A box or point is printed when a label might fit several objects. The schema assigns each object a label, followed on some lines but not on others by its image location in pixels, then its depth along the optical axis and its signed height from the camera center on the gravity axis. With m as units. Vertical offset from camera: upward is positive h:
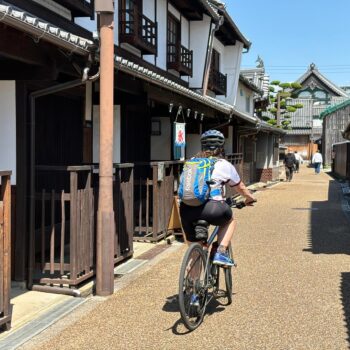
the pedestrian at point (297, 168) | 38.42 -1.49
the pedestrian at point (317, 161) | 36.75 -0.87
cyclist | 5.18 -0.58
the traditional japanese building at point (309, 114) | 54.66 +3.72
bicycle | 4.80 -1.30
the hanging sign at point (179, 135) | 11.35 +0.26
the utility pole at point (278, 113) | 38.09 +2.64
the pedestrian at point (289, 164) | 28.58 -0.86
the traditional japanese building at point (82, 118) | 5.93 +0.49
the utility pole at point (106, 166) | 6.05 -0.25
